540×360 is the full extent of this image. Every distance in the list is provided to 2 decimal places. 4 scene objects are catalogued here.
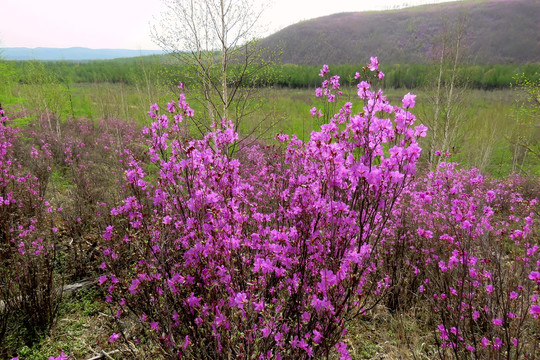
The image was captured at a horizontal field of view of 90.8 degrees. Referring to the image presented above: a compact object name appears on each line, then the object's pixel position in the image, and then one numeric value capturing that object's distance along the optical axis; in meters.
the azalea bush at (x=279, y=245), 1.75
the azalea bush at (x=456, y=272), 2.24
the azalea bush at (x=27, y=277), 3.08
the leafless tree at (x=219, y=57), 6.44
